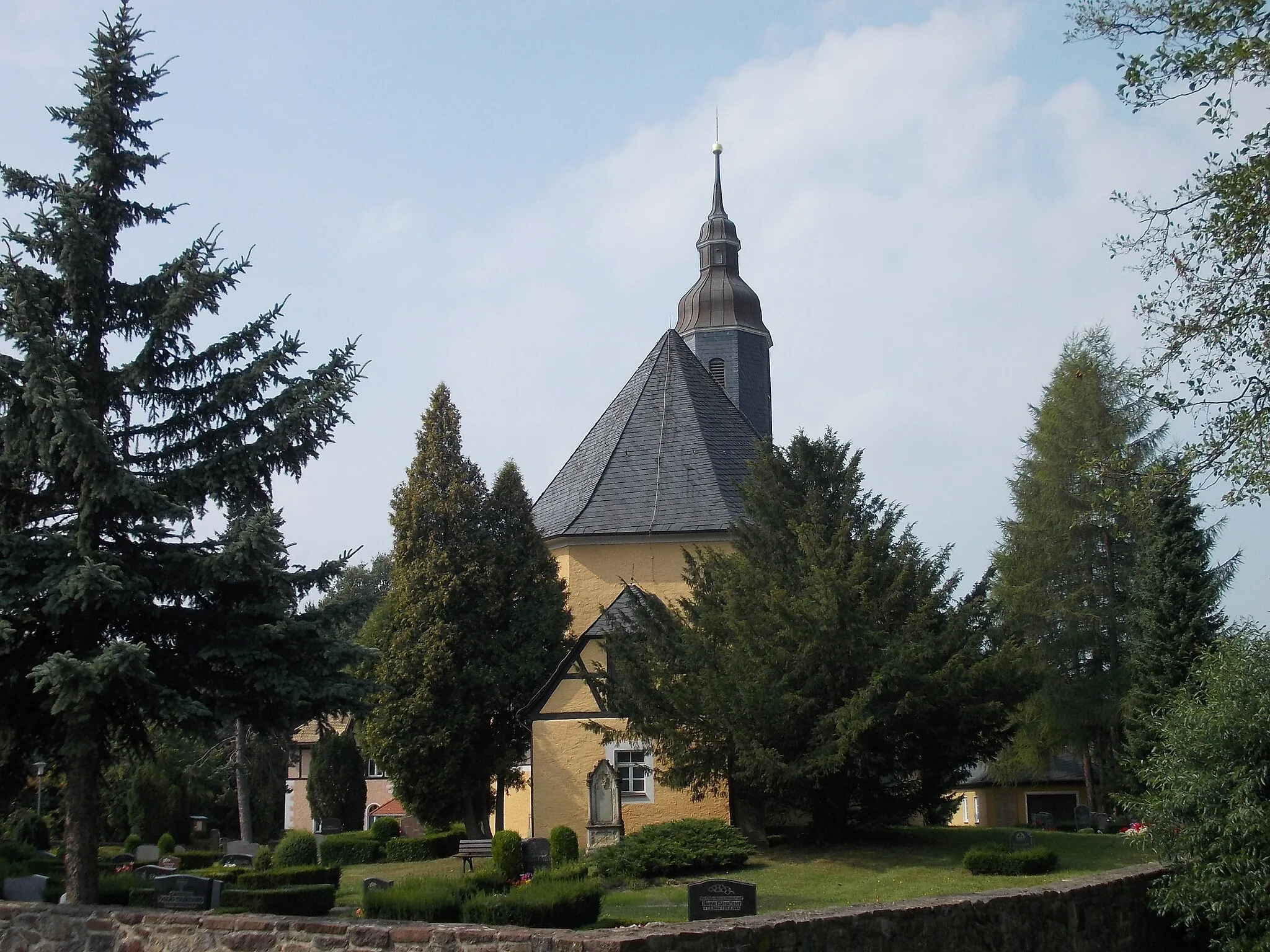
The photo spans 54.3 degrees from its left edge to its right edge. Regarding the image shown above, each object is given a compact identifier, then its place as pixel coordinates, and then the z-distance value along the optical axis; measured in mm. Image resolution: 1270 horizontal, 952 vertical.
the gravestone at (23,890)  12023
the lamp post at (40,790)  33750
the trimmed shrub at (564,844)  20359
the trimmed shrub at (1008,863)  16312
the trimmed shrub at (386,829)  29141
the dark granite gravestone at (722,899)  9492
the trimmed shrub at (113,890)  12188
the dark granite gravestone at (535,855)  18547
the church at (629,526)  22516
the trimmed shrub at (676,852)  17125
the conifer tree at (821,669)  17875
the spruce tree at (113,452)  11359
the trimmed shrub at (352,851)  27109
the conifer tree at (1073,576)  30438
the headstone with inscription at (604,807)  21484
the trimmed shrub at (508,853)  17891
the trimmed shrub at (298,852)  25144
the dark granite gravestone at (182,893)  9891
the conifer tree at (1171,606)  25016
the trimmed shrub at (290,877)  17594
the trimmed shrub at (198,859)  25297
